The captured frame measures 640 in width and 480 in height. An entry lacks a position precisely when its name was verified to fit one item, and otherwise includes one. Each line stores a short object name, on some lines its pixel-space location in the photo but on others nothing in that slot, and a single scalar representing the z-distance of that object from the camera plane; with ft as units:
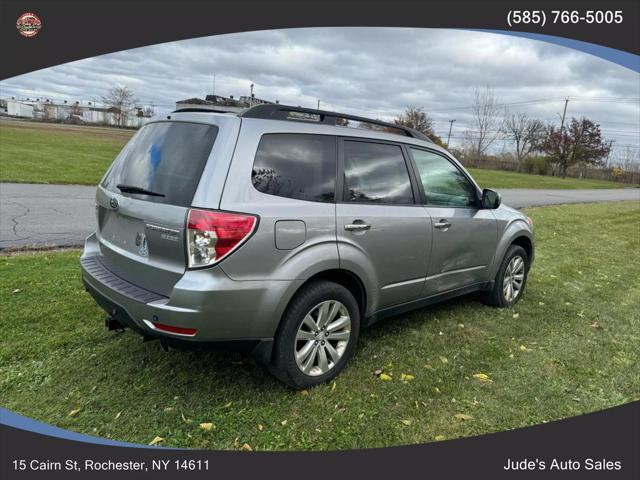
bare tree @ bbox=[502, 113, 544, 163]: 211.18
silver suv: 9.02
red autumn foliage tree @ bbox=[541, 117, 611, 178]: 186.91
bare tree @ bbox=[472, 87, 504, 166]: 201.16
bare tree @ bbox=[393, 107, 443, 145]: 183.32
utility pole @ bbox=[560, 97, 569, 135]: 197.98
